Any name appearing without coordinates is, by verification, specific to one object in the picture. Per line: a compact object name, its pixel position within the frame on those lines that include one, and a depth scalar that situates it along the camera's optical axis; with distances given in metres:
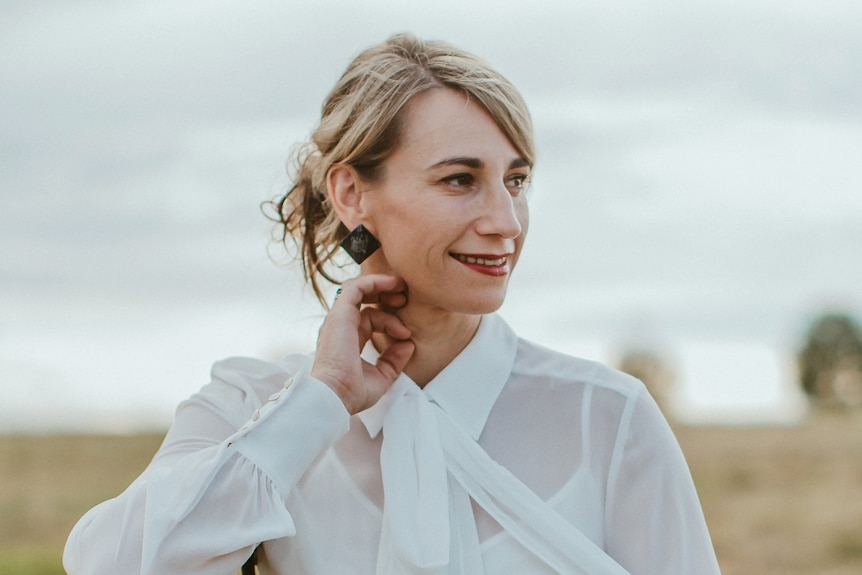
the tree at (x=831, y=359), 42.53
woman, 2.76
